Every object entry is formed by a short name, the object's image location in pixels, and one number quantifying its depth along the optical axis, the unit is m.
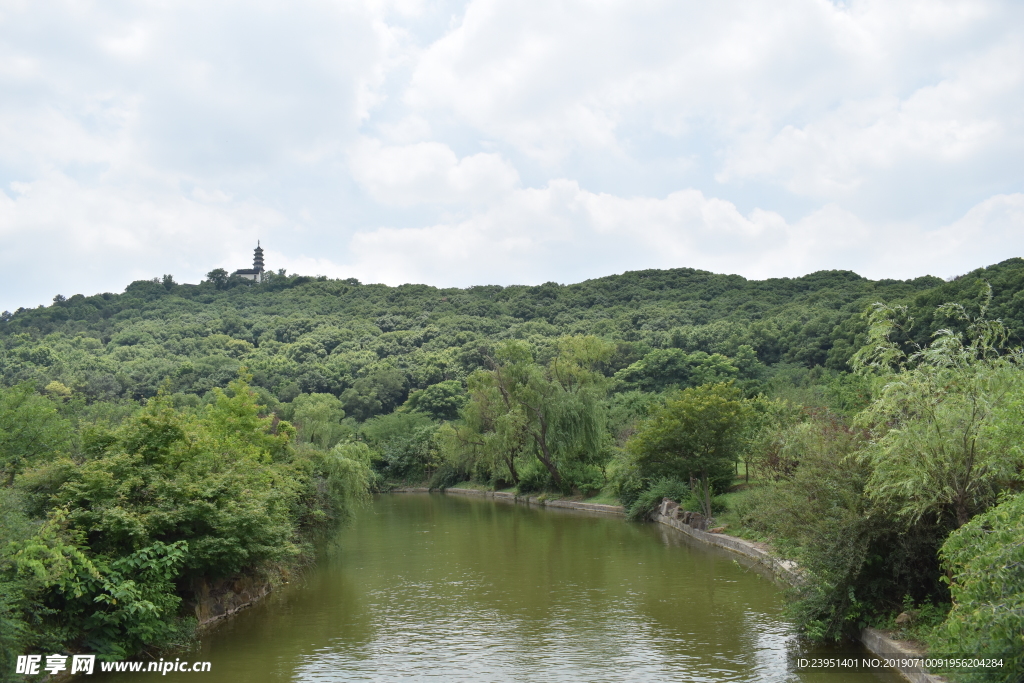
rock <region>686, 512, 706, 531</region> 25.87
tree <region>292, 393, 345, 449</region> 55.81
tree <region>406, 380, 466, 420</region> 71.88
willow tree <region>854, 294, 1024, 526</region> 9.66
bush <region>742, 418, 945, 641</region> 10.92
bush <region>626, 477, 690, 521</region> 29.59
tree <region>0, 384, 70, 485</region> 16.19
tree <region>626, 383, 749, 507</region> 27.12
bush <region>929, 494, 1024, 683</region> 6.50
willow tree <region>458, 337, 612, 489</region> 39.66
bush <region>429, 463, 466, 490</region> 55.38
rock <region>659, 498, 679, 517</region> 28.75
